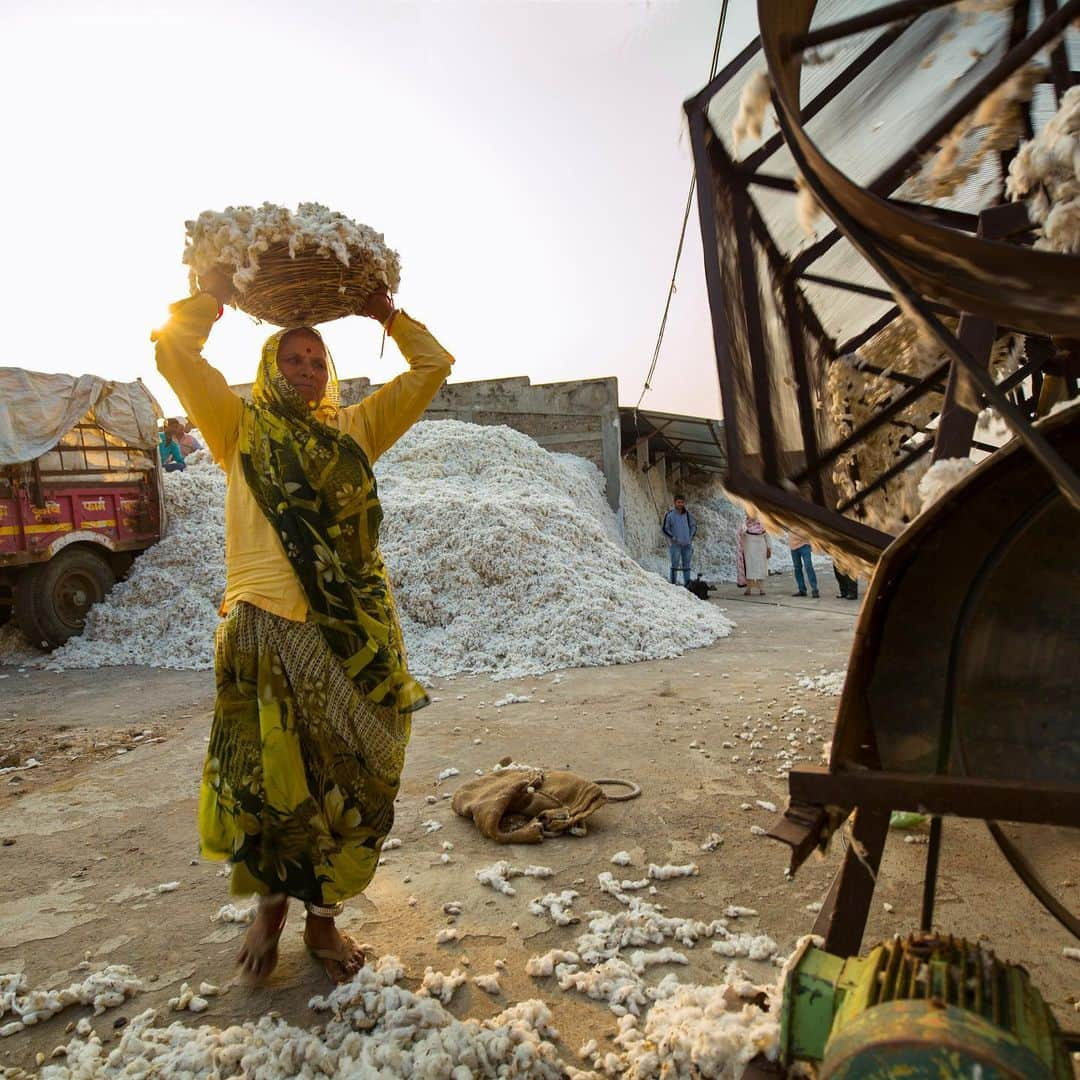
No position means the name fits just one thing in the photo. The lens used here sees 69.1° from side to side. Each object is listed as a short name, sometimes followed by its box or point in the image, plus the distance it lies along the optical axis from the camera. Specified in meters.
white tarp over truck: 7.60
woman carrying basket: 2.13
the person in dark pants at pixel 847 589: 11.95
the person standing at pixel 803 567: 12.12
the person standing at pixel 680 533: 13.06
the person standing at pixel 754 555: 13.19
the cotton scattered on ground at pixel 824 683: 5.66
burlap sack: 3.18
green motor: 1.00
